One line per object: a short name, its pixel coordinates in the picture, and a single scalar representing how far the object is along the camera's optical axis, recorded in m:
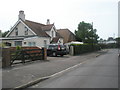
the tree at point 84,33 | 32.74
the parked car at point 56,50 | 14.90
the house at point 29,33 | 19.46
